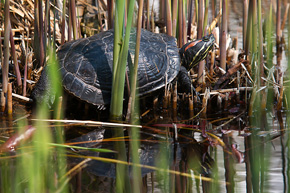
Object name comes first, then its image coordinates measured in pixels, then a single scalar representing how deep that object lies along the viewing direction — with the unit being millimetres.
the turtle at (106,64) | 6629
